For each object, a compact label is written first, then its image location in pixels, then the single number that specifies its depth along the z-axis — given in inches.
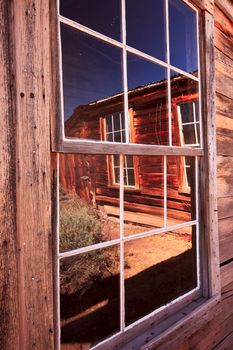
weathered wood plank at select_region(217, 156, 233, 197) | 80.0
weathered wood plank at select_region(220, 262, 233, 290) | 79.5
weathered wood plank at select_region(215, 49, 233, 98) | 78.5
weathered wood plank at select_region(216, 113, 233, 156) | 79.7
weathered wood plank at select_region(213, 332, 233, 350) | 79.6
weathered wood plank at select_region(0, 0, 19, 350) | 35.0
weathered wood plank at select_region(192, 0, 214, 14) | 70.1
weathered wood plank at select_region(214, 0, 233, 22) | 78.4
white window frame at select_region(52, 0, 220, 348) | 42.3
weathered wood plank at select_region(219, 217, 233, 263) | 79.4
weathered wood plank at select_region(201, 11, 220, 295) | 72.0
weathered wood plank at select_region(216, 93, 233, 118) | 78.9
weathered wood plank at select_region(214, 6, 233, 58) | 78.6
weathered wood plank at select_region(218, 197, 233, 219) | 79.4
